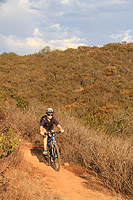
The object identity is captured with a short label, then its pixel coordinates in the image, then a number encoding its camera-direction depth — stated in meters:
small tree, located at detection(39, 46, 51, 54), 39.40
